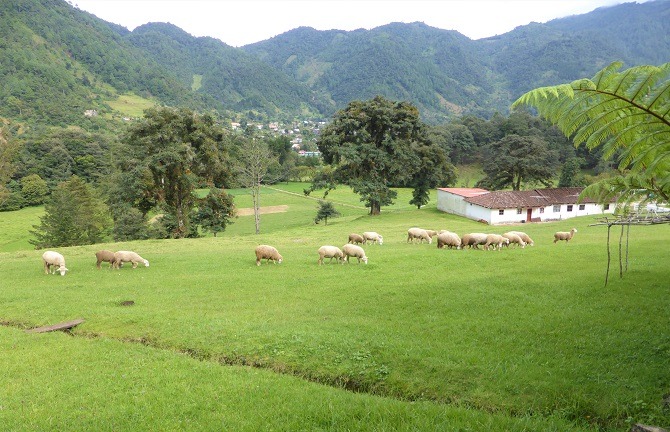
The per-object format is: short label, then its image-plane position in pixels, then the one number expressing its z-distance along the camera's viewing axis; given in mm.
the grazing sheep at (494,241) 24047
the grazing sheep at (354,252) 21422
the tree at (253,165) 46531
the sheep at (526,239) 25969
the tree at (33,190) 78500
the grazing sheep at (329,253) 21594
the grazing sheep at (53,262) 21141
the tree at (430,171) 51656
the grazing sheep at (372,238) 28594
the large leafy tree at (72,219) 44375
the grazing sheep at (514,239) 25094
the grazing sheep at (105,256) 22516
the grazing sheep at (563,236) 27219
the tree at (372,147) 47969
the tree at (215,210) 41812
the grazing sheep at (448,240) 24688
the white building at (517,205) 46156
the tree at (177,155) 37219
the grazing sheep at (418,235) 28492
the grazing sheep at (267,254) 22219
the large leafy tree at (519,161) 58562
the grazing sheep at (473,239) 24297
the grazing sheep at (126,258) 22297
